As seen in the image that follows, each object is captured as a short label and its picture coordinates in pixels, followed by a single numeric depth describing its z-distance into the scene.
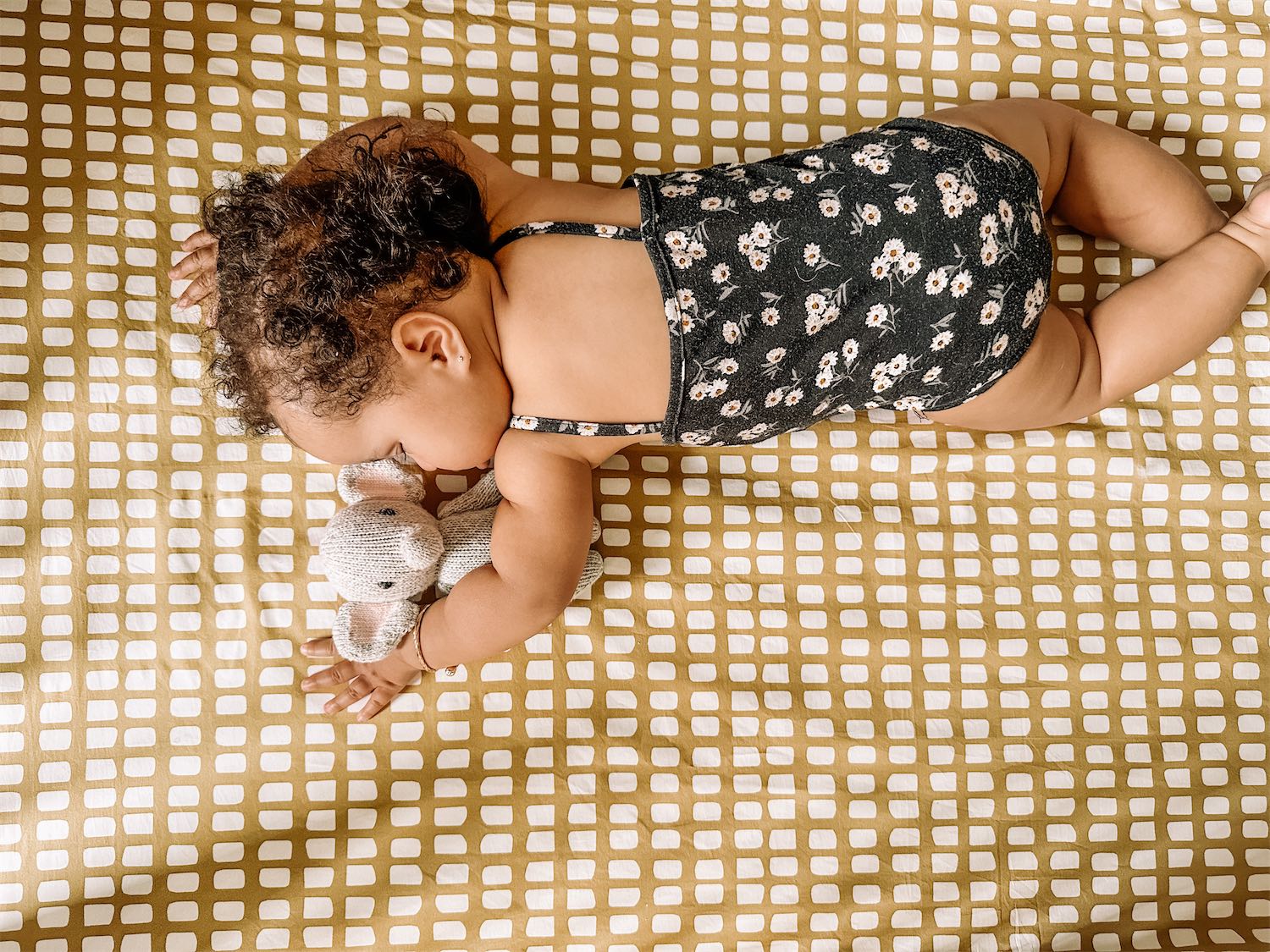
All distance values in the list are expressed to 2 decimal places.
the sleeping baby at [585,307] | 0.84
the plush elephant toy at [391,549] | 1.03
